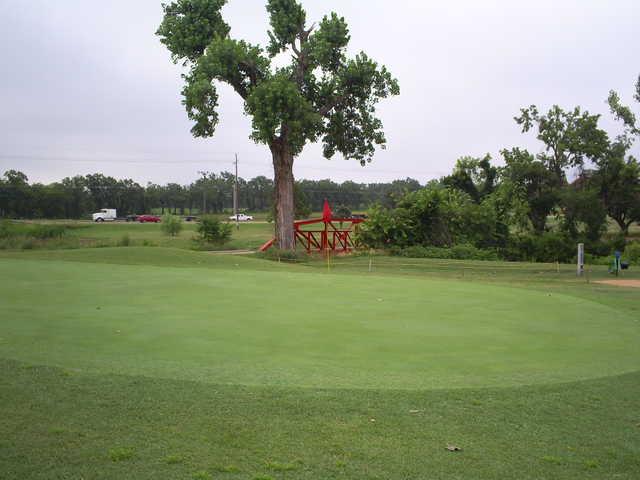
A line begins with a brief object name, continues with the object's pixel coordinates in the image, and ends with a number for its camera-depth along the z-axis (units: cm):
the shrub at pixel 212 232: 4309
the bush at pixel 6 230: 3142
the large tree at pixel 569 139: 4800
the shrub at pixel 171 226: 5725
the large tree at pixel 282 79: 3159
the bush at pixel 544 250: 3609
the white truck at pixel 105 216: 7750
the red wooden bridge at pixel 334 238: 3517
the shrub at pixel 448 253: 3278
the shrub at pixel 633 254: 3241
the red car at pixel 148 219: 8119
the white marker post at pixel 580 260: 2178
